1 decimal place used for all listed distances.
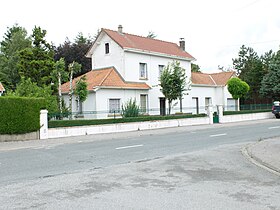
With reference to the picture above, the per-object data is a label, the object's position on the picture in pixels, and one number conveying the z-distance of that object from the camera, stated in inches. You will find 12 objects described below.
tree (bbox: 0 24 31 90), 1685.5
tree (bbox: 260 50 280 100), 1609.9
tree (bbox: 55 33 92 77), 1647.4
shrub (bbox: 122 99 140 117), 940.6
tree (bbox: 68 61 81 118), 995.9
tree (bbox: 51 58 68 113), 964.0
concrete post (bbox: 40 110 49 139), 730.8
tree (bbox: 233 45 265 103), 1769.2
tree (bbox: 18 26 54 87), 1142.3
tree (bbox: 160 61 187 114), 1053.8
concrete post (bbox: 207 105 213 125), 1152.8
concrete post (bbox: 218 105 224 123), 1182.3
